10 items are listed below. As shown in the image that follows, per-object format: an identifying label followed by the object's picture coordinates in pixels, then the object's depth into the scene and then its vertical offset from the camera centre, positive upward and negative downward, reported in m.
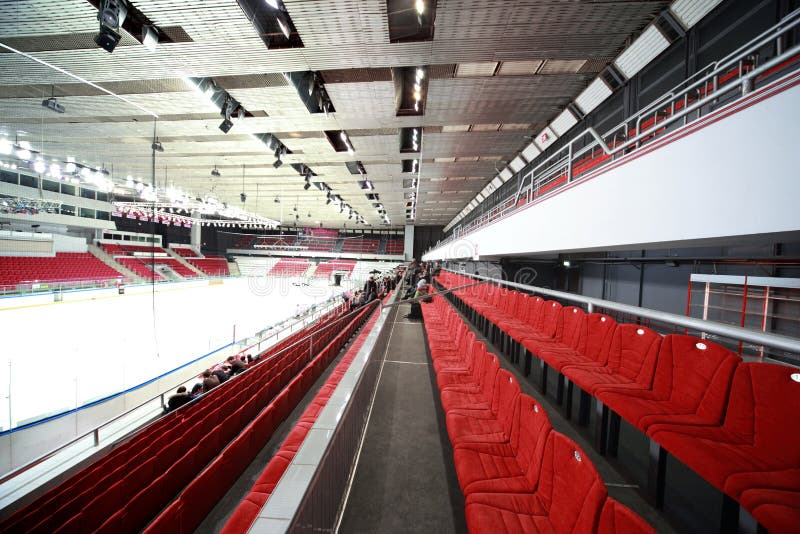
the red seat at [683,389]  1.31 -0.61
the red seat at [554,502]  0.88 -0.86
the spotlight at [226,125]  5.16 +2.30
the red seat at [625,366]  1.72 -0.64
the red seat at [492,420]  1.58 -0.98
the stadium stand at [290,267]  25.83 -1.28
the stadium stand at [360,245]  27.72 +1.11
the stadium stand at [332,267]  25.35 -1.12
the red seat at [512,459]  1.23 -0.98
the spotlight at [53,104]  4.62 +2.28
